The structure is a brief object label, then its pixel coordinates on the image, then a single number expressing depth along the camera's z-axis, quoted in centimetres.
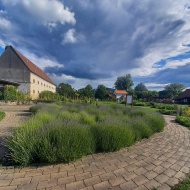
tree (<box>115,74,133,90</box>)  7231
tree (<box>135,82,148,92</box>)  9397
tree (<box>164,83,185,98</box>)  6988
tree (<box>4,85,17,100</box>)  1759
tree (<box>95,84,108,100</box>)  5038
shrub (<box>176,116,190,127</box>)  741
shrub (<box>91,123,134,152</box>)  335
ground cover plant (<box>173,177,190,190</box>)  209
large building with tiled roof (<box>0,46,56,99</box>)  2552
